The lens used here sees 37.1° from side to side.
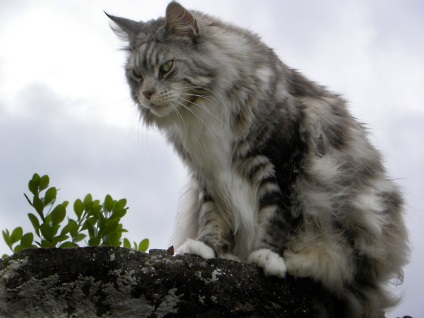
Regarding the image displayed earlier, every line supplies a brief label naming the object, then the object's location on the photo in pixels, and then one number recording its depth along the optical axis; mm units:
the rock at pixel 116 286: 2170
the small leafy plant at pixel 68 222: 2385
